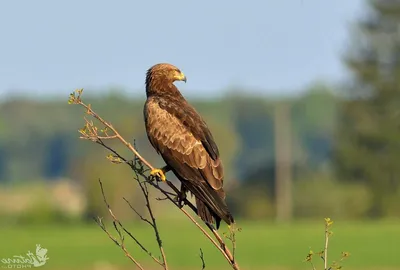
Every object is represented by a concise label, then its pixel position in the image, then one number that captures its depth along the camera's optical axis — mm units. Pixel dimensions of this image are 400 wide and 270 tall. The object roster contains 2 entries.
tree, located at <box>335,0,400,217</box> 126312
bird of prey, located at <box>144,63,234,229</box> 16859
